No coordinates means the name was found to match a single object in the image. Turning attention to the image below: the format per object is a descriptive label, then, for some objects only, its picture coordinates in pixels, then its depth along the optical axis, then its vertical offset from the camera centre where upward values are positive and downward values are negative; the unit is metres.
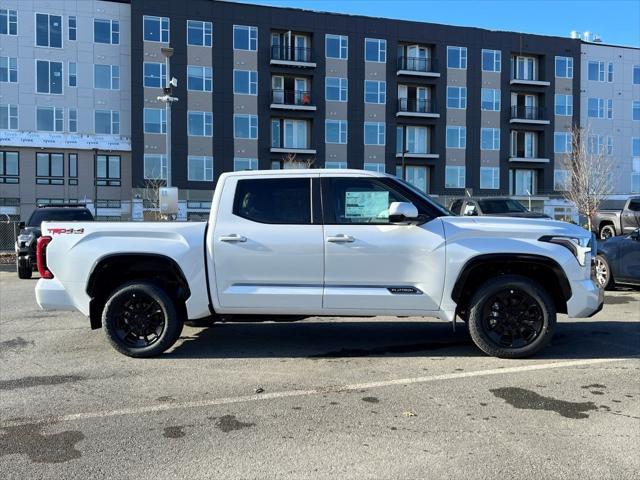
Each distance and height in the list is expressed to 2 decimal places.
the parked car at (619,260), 10.06 -0.76
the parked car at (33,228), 15.09 -0.40
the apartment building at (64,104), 45.31 +8.67
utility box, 13.03 +0.33
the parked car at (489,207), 16.02 +0.27
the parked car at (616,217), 19.11 +0.01
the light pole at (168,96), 19.45 +4.10
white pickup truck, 5.89 -0.49
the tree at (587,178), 35.84 +2.59
